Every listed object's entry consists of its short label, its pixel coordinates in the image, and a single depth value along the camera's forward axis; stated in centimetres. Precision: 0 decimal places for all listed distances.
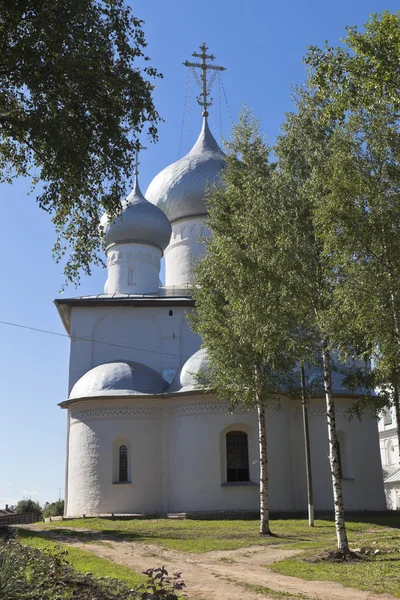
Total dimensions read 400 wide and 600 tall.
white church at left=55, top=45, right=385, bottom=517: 2214
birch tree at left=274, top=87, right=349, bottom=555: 1255
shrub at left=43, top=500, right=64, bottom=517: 3433
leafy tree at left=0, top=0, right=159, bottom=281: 887
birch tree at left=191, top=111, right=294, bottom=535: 1382
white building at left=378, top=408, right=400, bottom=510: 4175
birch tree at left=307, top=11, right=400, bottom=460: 999
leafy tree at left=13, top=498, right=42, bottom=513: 4166
